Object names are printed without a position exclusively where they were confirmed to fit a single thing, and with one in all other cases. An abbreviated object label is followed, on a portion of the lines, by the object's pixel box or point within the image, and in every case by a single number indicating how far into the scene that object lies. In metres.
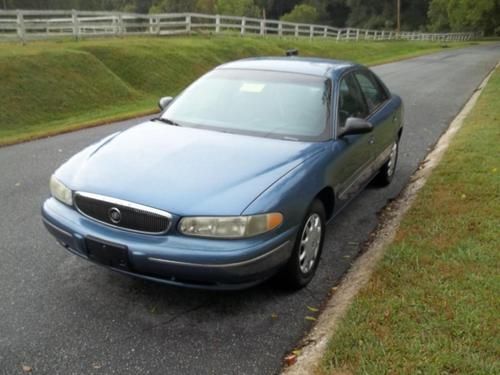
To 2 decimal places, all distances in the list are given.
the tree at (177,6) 88.31
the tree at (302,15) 94.31
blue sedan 3.01
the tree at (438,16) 80.31
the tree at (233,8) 94.69
